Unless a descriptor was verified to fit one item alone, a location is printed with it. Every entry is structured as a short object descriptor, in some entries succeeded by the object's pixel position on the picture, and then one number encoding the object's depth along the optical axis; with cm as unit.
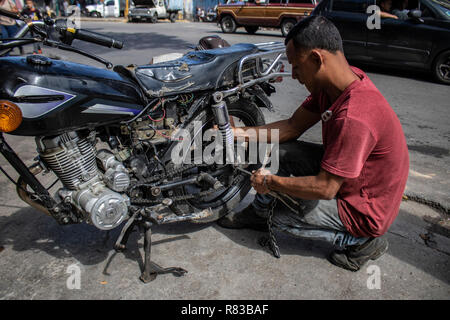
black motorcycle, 171
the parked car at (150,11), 2033
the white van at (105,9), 2400
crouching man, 170
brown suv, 1230
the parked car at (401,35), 646
